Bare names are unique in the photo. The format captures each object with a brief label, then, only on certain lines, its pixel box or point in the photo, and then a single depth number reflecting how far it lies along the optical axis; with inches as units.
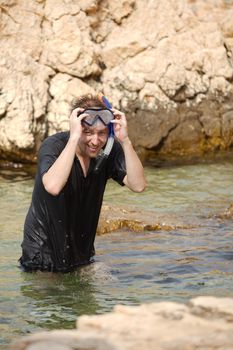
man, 358.4
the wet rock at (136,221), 515.4
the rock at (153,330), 185.0
